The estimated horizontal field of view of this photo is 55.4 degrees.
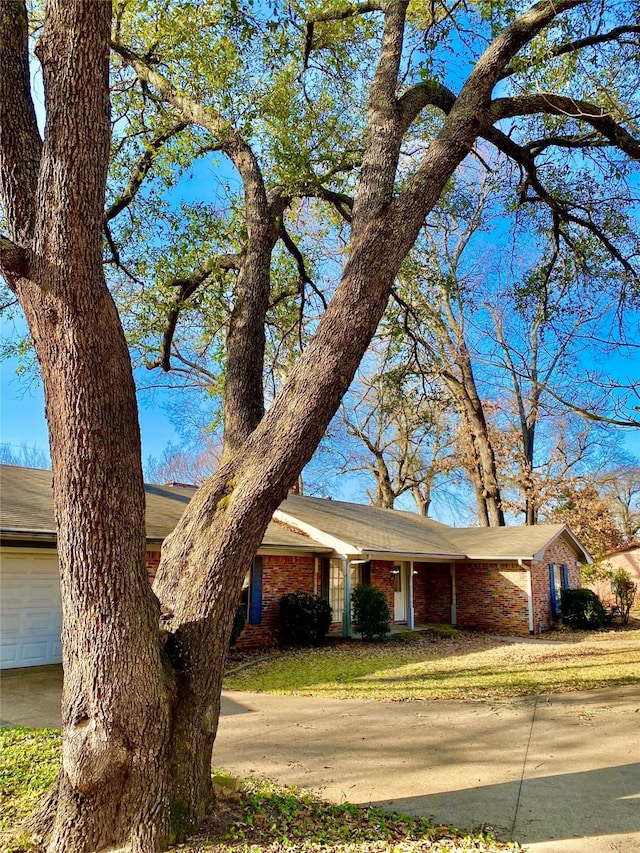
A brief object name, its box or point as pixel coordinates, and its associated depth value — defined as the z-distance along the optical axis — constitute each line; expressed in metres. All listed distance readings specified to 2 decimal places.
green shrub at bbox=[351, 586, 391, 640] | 14.82
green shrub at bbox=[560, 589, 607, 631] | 18.81
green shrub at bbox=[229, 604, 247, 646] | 12.05
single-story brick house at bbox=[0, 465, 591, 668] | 10.12
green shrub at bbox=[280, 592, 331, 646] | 13.74
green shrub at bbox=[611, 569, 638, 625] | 20.42
